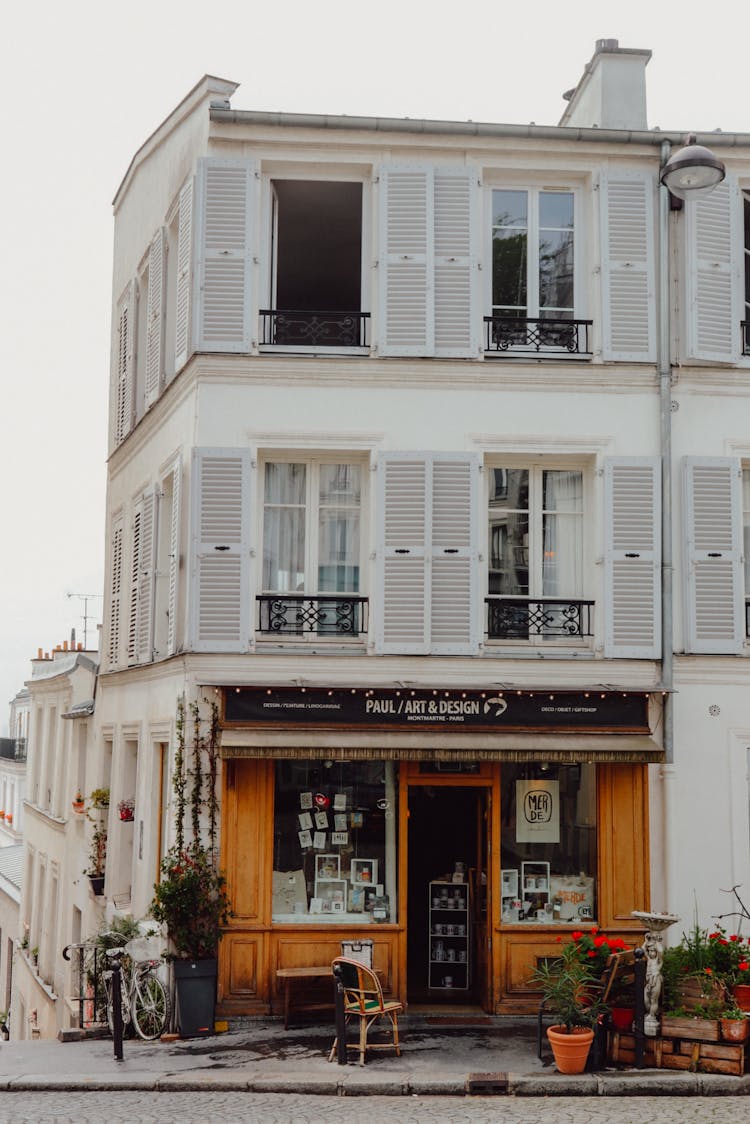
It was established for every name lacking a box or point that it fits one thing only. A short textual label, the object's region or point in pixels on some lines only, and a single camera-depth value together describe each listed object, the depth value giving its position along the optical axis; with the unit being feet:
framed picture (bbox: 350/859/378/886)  42.88
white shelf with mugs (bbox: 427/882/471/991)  45.47
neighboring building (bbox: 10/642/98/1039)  63.62
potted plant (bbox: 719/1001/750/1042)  34.27
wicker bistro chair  36.29
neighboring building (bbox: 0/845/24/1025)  95.81
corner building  41.98
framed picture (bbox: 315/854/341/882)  42.68
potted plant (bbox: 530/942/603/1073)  34.60
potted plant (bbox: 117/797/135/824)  52.16
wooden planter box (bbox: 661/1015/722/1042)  34.50
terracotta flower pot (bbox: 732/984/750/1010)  35.70
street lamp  40.27
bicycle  41.14
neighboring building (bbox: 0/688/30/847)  142.82
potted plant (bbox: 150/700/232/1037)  40.11
